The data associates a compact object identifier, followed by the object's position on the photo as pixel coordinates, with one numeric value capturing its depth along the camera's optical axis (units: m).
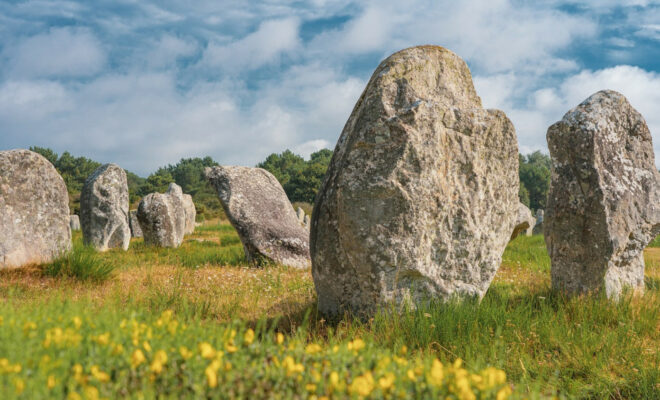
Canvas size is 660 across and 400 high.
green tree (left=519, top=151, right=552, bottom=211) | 73.31
